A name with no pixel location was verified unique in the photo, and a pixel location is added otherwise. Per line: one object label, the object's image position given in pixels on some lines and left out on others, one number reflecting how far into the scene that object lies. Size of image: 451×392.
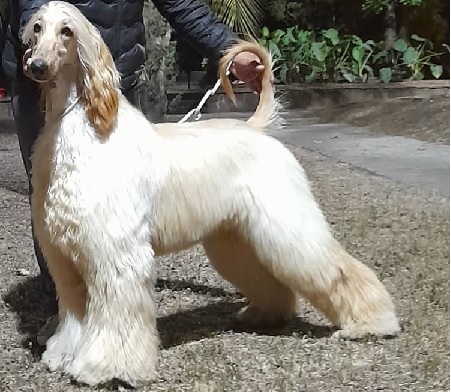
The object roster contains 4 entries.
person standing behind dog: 2.65
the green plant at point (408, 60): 9.73
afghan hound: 2.23
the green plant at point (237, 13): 7.07
